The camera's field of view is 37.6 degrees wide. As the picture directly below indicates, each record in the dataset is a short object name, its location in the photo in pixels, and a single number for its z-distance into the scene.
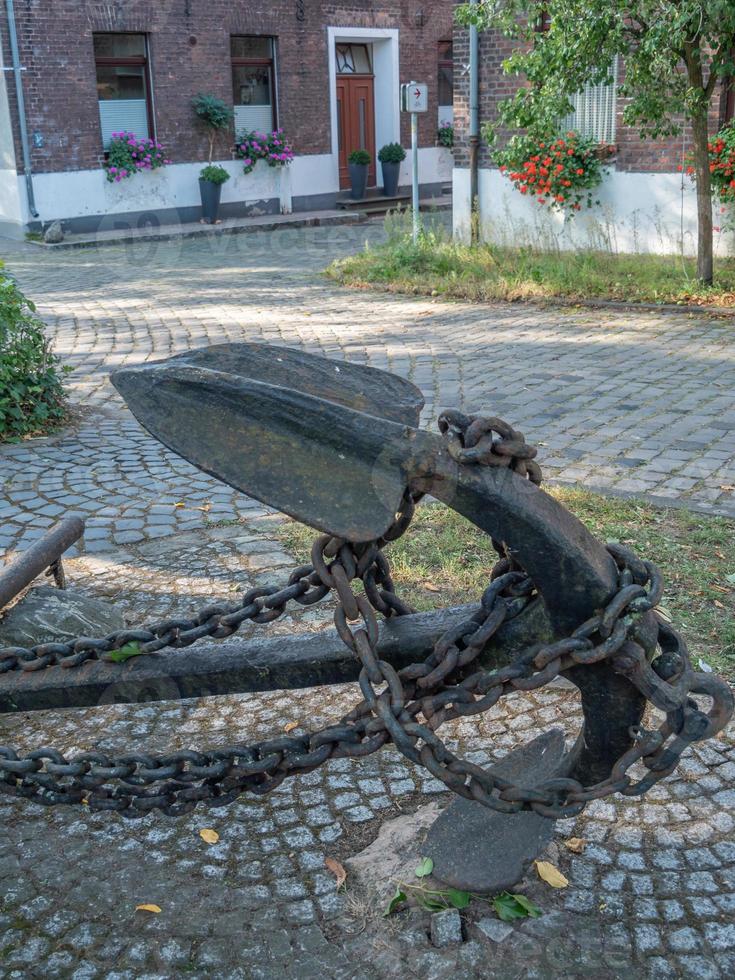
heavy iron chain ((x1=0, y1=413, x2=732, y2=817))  1.92
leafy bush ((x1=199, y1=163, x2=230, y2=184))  19.86
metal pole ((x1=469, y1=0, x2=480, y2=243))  14.35
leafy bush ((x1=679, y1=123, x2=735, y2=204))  11.95
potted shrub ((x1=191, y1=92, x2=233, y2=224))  19.92
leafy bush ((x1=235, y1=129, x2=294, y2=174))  20.88
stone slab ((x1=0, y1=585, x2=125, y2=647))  3.60
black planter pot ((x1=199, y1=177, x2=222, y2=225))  19.95
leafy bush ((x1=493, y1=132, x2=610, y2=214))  13.59
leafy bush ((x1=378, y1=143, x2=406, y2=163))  22.47
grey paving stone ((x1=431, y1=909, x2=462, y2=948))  2.41
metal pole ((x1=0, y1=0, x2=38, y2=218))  17.41
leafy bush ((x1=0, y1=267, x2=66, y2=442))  6.76
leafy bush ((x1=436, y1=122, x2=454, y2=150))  24.17
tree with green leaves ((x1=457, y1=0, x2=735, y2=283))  9.53
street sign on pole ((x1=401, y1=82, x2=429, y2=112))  13.47
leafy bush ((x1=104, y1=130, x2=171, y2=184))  19.16
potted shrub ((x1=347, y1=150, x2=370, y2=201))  22.03
